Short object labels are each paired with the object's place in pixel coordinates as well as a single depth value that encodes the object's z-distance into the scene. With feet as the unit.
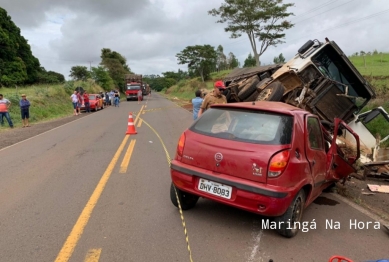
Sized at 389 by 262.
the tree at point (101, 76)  168.14
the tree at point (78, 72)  200.64
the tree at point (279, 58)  295.79
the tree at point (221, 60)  301.84
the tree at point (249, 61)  262.02
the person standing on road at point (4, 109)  48.24
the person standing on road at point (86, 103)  80.38
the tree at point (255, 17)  94.48
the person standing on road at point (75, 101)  73.77
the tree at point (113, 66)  205.16
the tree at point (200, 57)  209.15
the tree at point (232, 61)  311.88
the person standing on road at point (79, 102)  76.22
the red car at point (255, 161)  10.85
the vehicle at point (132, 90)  140.79
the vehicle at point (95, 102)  82.75
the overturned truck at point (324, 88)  25.34
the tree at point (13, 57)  143.84
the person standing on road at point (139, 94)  140.26
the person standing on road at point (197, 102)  28.43
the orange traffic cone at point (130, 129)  36.95
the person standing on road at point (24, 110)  49.11
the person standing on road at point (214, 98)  22.71
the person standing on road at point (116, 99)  103.06
